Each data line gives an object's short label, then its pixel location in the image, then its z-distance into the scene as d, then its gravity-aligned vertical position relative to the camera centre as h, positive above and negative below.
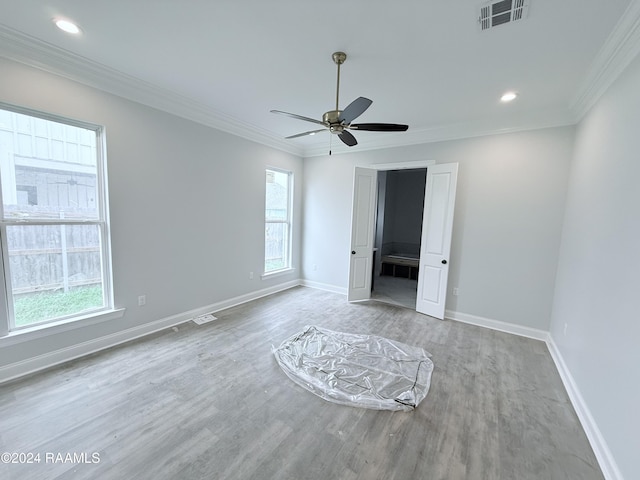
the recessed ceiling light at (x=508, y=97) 2.78 +1.41
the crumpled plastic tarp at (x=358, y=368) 2.17 -1.47
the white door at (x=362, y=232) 4.50 -0.23
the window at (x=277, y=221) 4.80 -0.11
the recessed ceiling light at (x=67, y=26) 1.90 +1.37
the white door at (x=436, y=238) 3.76 -0.24
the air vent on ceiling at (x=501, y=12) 1.59 +1.37
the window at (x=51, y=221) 2.21 -0.14
